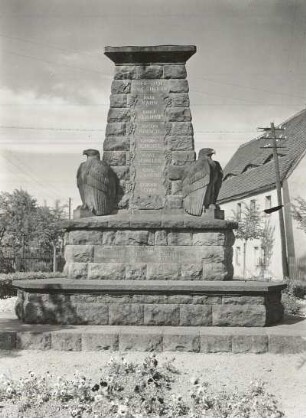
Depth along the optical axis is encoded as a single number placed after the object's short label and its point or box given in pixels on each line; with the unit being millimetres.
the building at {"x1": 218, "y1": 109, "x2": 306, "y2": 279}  23984
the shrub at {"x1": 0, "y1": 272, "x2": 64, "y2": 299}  14705
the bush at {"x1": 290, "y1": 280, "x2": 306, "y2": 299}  15391
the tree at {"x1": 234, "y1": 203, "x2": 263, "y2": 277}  25984
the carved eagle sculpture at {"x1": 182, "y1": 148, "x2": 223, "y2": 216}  7812
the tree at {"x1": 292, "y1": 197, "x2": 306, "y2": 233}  21550
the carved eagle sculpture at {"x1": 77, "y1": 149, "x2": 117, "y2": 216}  7918
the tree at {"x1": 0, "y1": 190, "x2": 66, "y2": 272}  25562
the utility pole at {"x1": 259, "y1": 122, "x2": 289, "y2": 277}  20328
